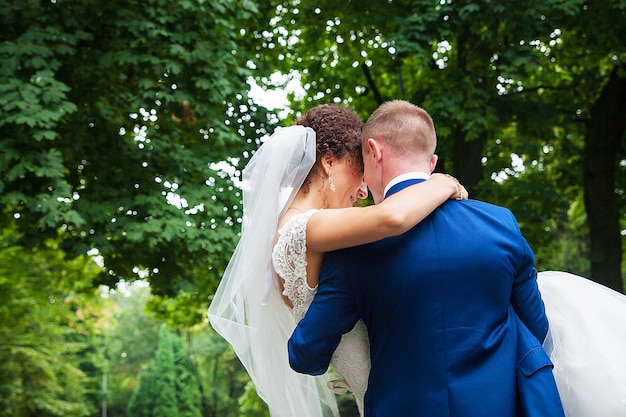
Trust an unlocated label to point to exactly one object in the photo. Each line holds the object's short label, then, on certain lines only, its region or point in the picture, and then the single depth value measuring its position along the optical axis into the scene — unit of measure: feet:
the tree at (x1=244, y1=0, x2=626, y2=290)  32.55
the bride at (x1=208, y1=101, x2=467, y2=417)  8.41
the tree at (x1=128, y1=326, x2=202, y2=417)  153.58
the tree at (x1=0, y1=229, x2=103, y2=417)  44.93
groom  8.01
